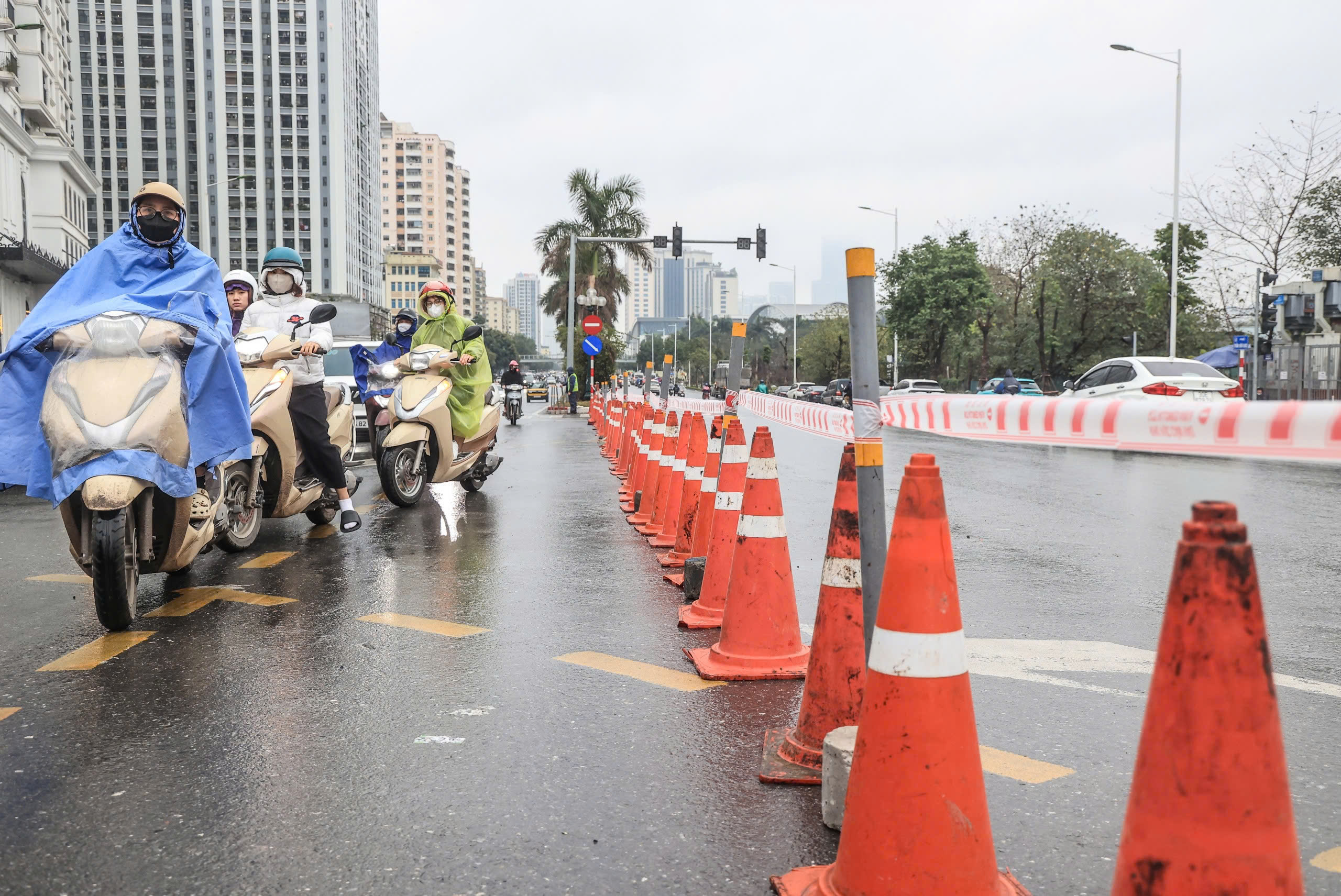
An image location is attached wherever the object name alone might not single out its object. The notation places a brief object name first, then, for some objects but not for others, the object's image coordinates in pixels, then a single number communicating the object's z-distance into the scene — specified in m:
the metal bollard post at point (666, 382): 14.16
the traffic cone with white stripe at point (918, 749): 2.41
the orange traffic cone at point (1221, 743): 1.83
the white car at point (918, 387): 40.56
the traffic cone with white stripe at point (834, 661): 3.36
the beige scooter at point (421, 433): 9.46
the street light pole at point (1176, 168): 33.13
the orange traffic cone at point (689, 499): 7.02
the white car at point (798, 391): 66.44
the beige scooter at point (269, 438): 7.09
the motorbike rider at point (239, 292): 7.75
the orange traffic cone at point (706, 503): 6.38
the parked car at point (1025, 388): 34.94
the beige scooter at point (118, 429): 4.77
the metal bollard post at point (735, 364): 7.10
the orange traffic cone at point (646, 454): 9.55
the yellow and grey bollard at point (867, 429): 3.33
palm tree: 47.78
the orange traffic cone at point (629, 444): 12.96
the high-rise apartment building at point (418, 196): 188.38
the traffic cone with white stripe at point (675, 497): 7.96
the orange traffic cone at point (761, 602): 4.39
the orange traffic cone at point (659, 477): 8.39
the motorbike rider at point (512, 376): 29.55
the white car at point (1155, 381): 14.80
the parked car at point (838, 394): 37.19
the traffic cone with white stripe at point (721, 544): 5.32
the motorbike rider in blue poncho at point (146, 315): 4.91
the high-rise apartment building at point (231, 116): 131.00
